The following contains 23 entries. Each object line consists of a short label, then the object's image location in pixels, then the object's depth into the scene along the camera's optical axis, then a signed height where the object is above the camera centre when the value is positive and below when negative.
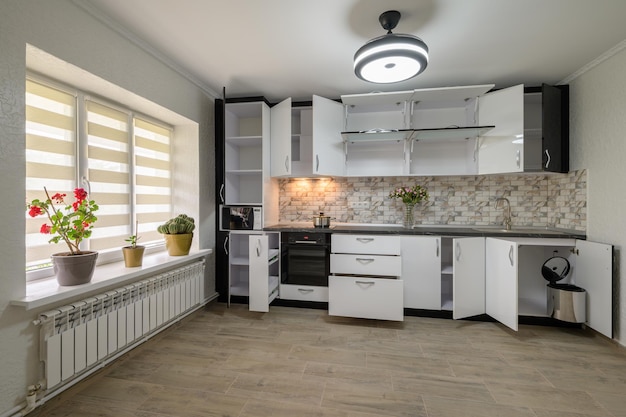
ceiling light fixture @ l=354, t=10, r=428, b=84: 1.83 +0.99
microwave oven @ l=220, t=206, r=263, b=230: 3.15 -0.12
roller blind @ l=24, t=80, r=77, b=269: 1.73 +0.36
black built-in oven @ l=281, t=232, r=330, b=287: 2.95 -0.53
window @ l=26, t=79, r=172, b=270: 1.76 +0.33
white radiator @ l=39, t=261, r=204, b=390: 1.57 -0.77
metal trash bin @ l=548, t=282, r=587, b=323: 2.47 -0.84
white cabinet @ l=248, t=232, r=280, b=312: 2.88 -0.67
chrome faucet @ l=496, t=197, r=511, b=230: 3.06 -0.03
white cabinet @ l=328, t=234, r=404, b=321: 2.65 -0.68
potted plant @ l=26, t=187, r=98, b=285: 1.62 -0.17
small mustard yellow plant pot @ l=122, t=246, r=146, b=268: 2.12 -0.37
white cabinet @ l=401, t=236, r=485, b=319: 2.69 -0.65
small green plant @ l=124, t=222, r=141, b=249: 2.16 -0.26
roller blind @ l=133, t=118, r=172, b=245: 2.56 +0.28
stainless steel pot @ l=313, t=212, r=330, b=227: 3.12 -0.16
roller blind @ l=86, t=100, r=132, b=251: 2.13 +0.27
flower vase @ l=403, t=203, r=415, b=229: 3.16 -0.10
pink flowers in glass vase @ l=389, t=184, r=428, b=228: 3.13 +0.10
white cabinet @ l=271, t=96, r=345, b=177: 3.05 +0.75
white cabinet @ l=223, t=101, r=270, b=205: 3.18 +0.65
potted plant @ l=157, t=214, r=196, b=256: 2.55 -0.25
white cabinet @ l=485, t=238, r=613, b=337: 2.33 -0.61
